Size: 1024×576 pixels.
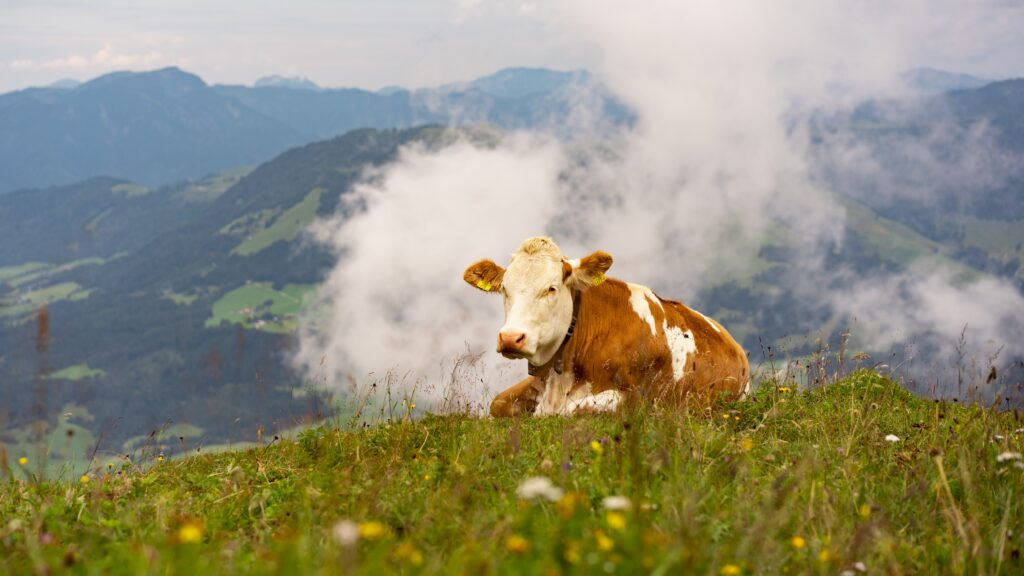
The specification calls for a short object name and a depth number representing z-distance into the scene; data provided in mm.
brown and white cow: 9078
